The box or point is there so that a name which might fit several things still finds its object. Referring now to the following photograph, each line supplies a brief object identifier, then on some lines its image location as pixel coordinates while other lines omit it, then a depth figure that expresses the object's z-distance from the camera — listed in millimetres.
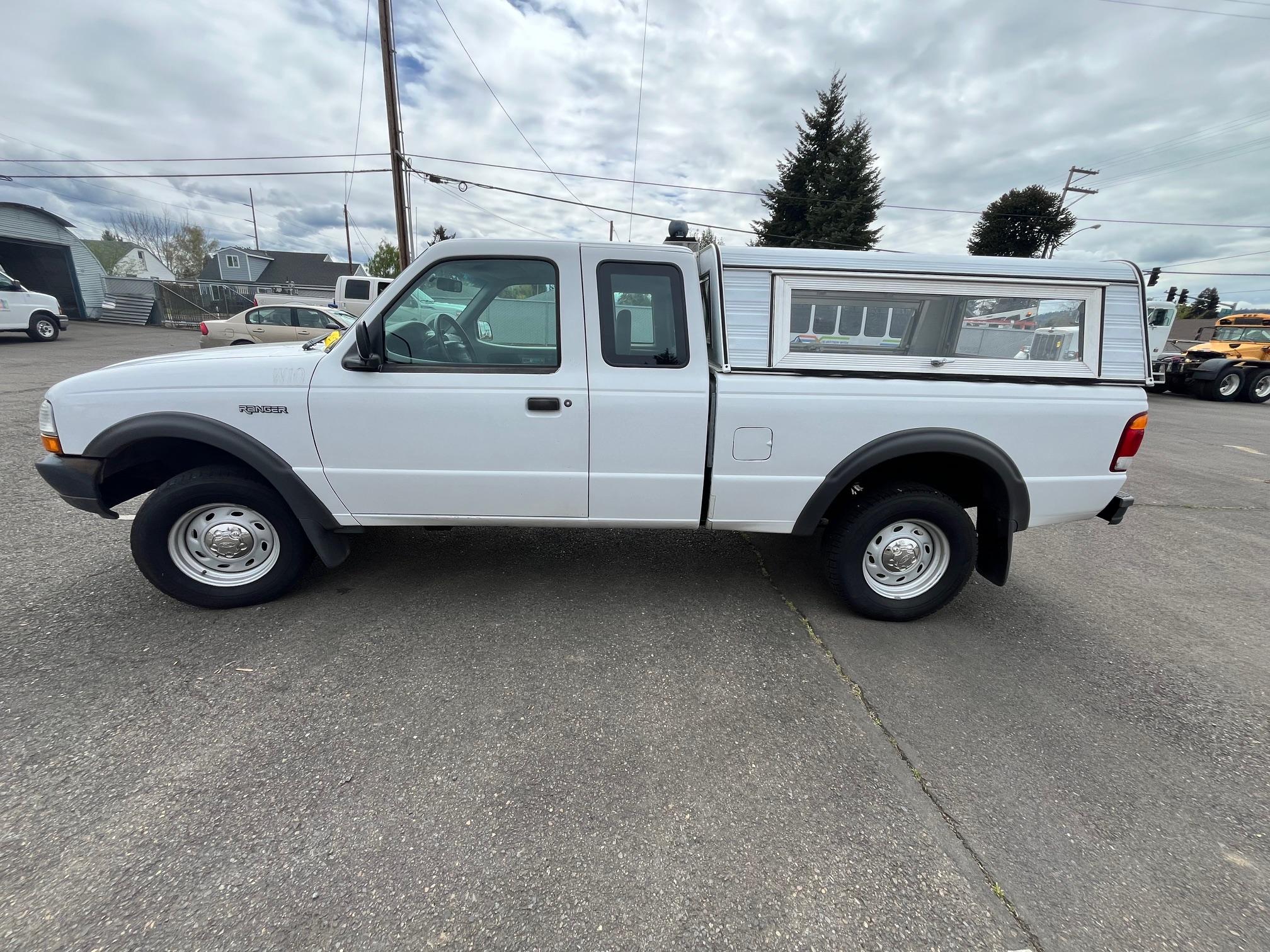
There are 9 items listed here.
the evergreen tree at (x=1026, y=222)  30922
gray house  48938
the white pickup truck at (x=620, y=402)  2877
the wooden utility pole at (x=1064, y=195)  31147
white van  16328
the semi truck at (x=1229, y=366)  16438
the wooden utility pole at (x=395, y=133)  14312
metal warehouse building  22734
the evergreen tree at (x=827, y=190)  26734
